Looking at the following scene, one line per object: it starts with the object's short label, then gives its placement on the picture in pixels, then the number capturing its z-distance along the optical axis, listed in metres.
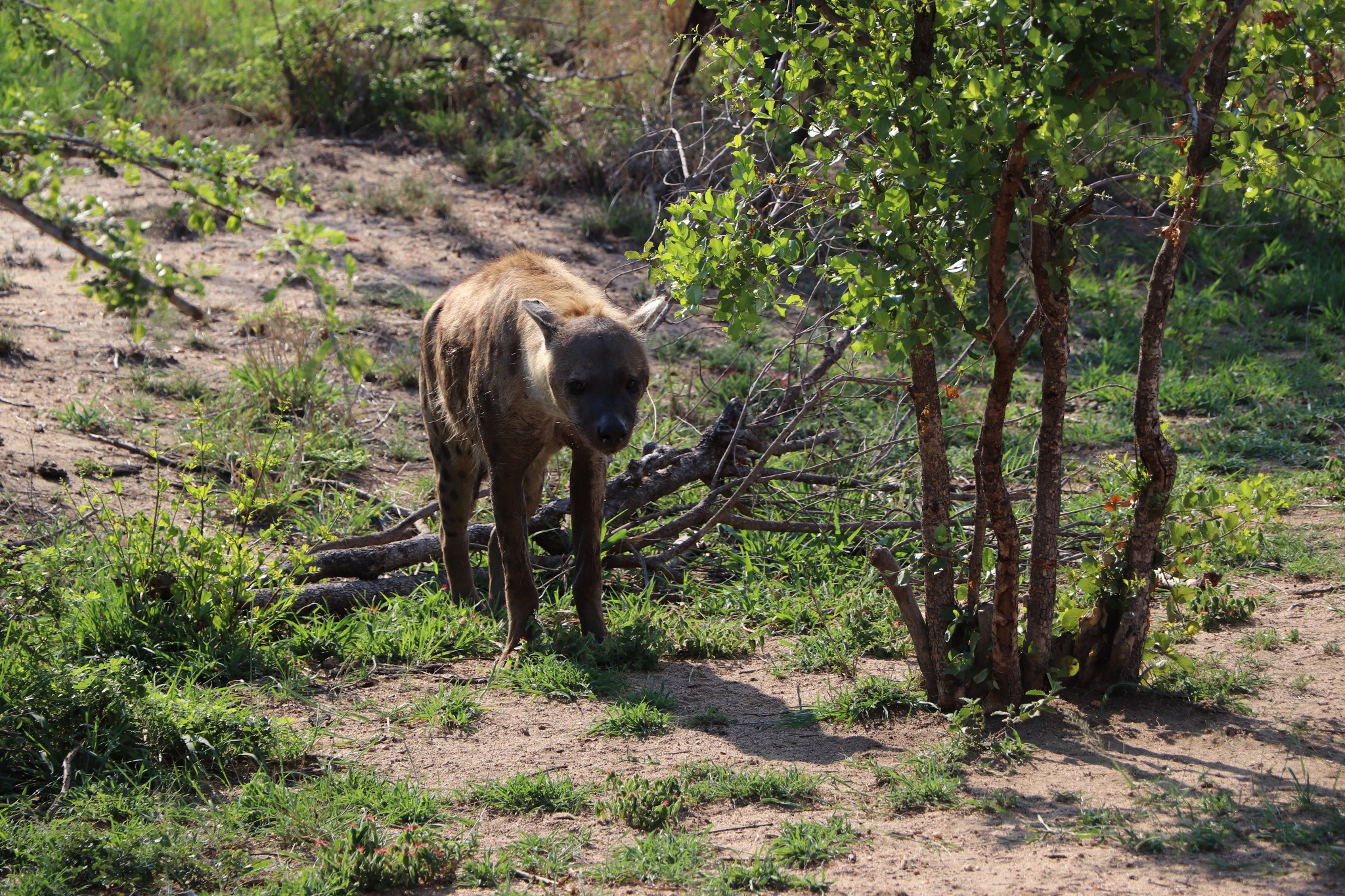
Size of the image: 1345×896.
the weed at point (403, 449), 14.57
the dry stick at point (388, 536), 11.26
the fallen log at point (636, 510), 10.87
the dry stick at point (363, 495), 12.92
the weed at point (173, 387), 14.85
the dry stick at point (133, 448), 13.23
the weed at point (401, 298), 17.45
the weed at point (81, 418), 13.52
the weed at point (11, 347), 14.98
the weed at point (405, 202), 20.02
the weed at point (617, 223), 19.89
